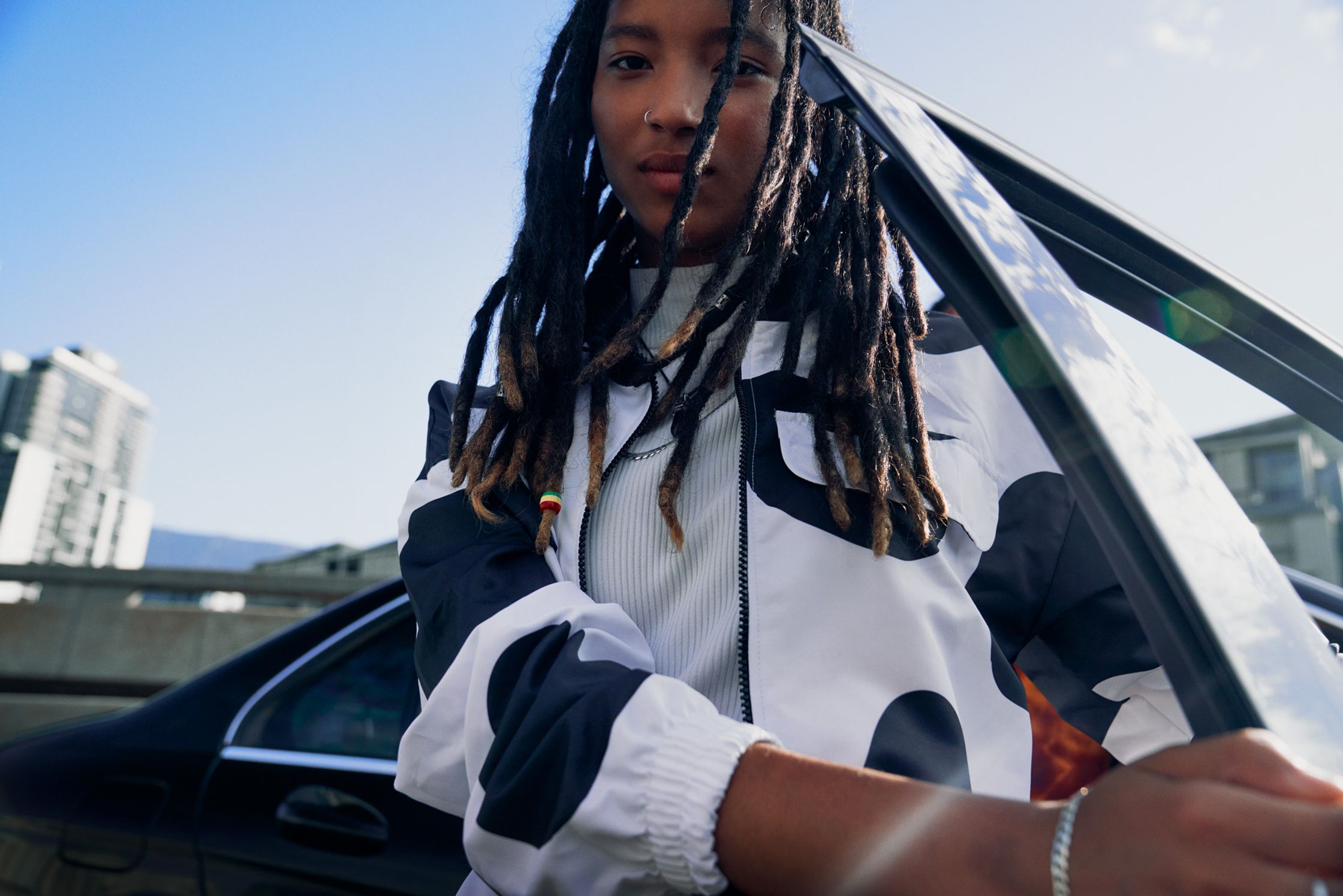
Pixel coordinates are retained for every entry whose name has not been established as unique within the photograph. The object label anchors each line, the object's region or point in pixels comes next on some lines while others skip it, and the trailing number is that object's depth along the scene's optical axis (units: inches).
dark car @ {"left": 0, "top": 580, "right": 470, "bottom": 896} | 75.0
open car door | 21.5
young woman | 28.2
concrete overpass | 301.3
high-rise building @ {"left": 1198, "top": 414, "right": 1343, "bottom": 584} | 1170.0
